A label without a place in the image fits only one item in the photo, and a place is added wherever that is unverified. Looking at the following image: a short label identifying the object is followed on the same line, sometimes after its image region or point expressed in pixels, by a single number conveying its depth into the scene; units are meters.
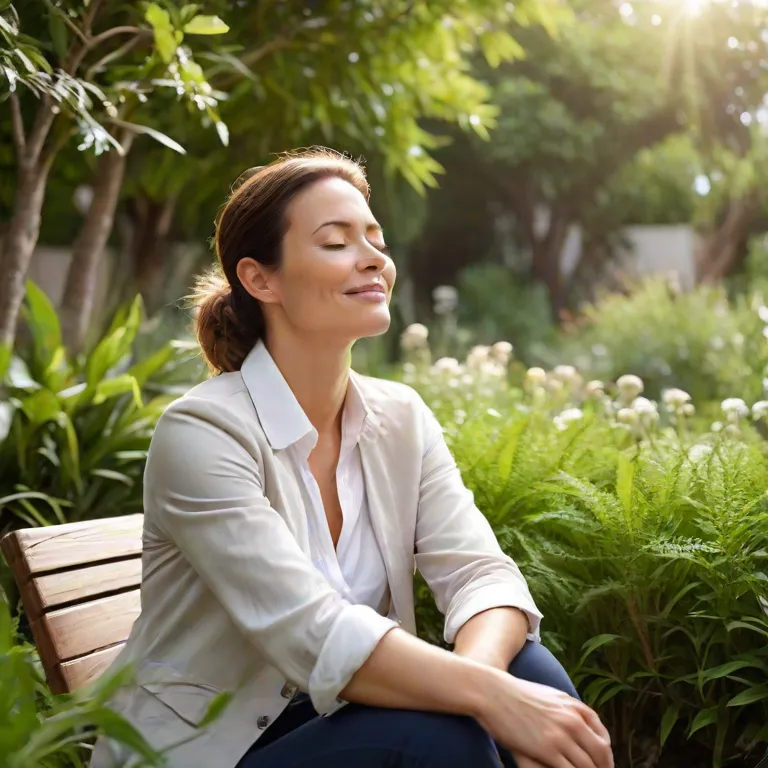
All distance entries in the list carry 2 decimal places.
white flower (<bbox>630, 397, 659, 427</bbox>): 3.19
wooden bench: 2.00
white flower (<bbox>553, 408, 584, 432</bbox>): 3.15
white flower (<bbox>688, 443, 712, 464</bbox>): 2.45
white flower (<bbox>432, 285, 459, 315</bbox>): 9.04
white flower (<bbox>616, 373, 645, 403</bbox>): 3.43
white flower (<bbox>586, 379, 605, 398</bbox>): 3.62
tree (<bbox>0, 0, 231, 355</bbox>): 2.31
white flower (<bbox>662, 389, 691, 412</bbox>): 3.42
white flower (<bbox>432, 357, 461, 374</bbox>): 4.47
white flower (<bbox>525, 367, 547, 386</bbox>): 3.88
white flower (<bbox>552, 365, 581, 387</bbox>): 4.38
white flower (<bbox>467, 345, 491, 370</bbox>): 4.97
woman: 1.51
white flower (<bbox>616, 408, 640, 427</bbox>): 3.10
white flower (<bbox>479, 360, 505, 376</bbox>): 4.62
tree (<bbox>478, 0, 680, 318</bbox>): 13.72
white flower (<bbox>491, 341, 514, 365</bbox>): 4.74
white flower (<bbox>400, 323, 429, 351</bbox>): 5.04
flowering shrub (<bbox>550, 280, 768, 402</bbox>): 6.48
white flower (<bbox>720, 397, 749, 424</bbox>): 3.04
